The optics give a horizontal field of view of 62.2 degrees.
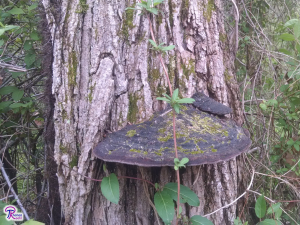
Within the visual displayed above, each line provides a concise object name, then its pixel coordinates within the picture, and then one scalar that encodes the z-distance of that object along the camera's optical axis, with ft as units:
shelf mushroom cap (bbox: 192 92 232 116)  1.78
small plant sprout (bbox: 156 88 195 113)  1.48
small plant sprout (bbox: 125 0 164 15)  1.67
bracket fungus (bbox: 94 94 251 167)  1.47
